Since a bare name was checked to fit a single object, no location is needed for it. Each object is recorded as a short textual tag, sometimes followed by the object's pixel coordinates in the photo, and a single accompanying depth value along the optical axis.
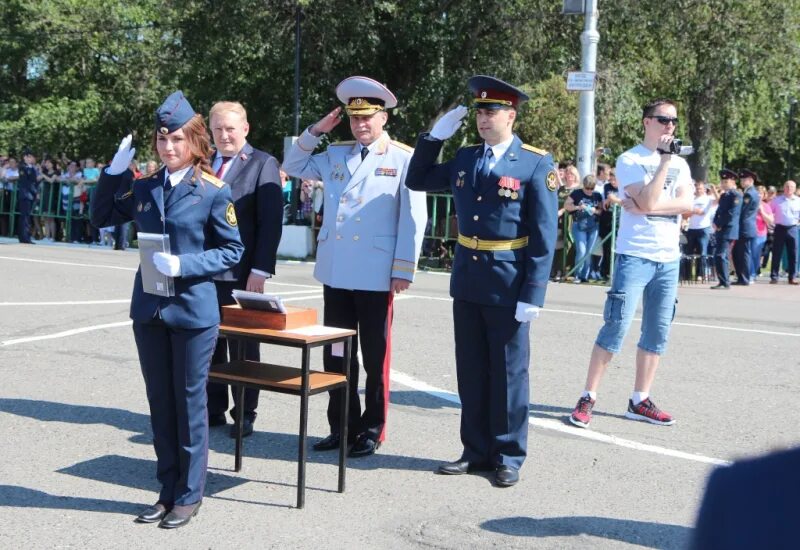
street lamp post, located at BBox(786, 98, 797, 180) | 50.28
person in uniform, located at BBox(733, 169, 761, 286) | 18.56
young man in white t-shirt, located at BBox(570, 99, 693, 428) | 6.81
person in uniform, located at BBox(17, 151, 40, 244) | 22.59
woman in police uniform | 4.98
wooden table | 5.14
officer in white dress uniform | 6.05
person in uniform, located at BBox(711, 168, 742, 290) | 18.14
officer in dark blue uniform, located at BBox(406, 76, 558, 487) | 5.67
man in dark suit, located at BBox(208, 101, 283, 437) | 6.47
